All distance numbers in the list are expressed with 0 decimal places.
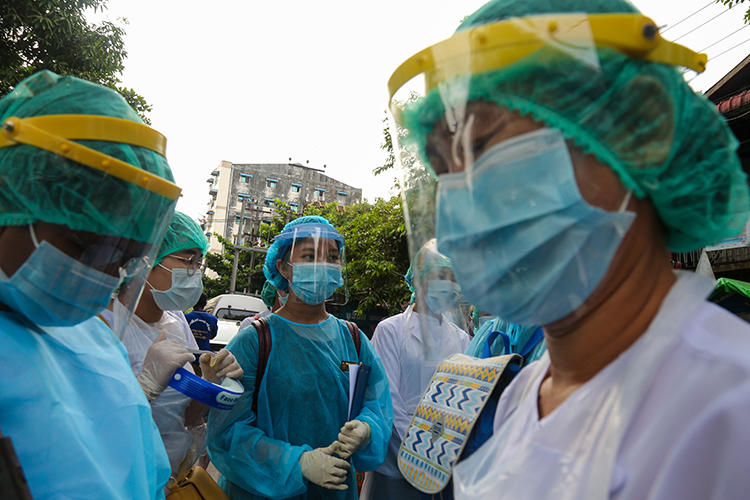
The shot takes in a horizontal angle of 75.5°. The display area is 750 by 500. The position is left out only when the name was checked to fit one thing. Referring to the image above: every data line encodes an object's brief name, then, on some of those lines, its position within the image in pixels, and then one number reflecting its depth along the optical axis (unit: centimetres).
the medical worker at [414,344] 156
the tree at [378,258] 1301
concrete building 5016
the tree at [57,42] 709
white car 1246
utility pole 2675
